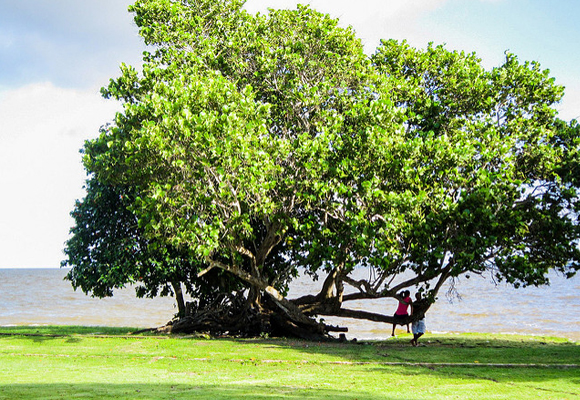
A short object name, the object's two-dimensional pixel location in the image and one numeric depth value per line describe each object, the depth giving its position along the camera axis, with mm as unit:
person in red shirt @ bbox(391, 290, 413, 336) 21580
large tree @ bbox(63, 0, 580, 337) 17812
